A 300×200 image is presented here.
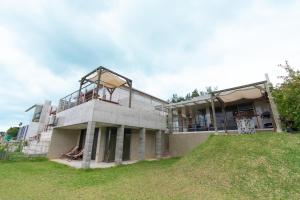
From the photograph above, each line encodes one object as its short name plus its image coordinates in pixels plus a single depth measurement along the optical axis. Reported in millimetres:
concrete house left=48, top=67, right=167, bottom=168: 10672
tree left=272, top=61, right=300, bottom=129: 9070
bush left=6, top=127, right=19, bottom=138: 43200
